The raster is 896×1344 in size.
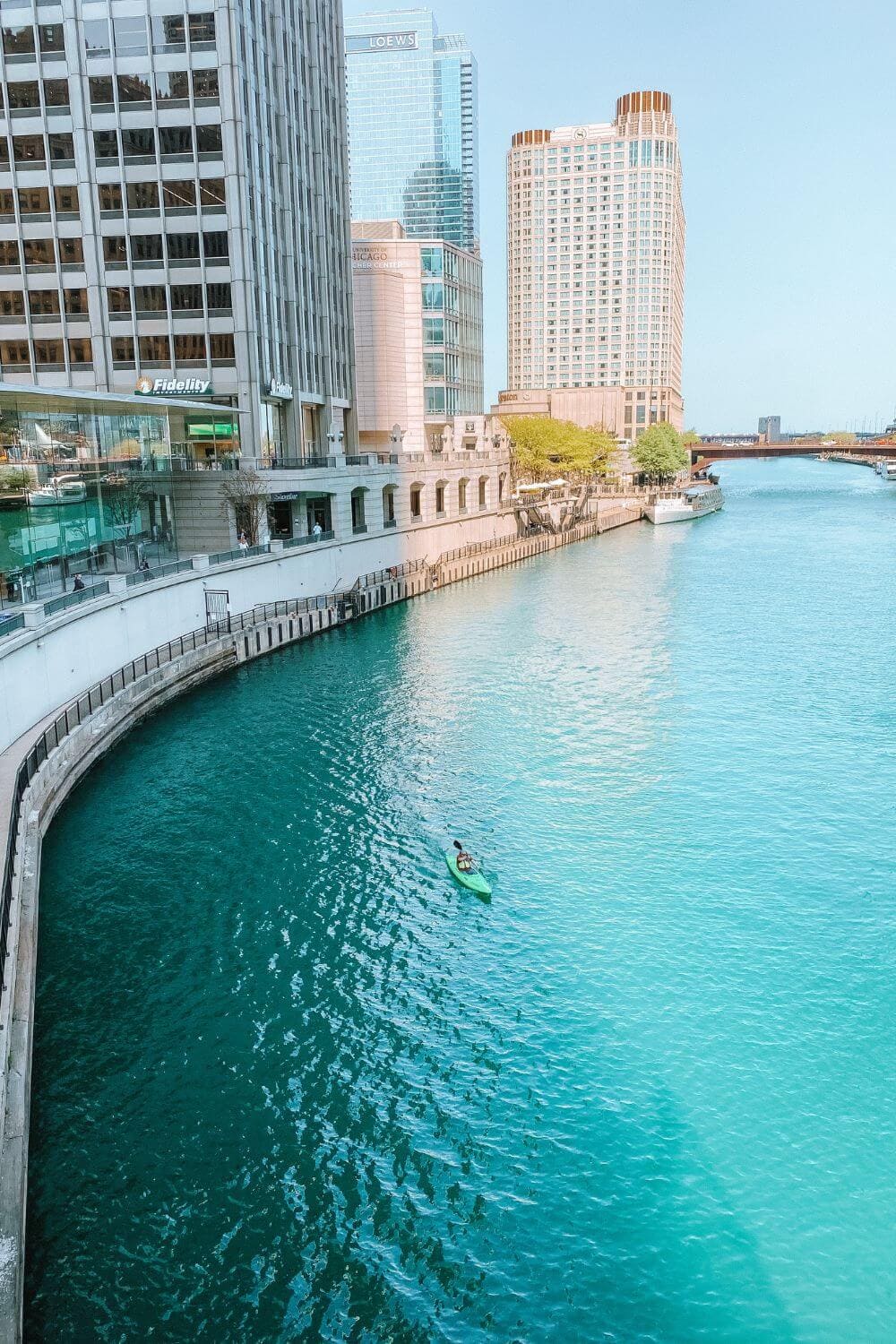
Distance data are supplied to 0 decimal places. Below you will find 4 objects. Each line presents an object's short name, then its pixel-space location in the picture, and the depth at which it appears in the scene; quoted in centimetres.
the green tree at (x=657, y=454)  18825
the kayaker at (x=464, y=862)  3100
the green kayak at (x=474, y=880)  3016
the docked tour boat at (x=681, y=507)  14588
